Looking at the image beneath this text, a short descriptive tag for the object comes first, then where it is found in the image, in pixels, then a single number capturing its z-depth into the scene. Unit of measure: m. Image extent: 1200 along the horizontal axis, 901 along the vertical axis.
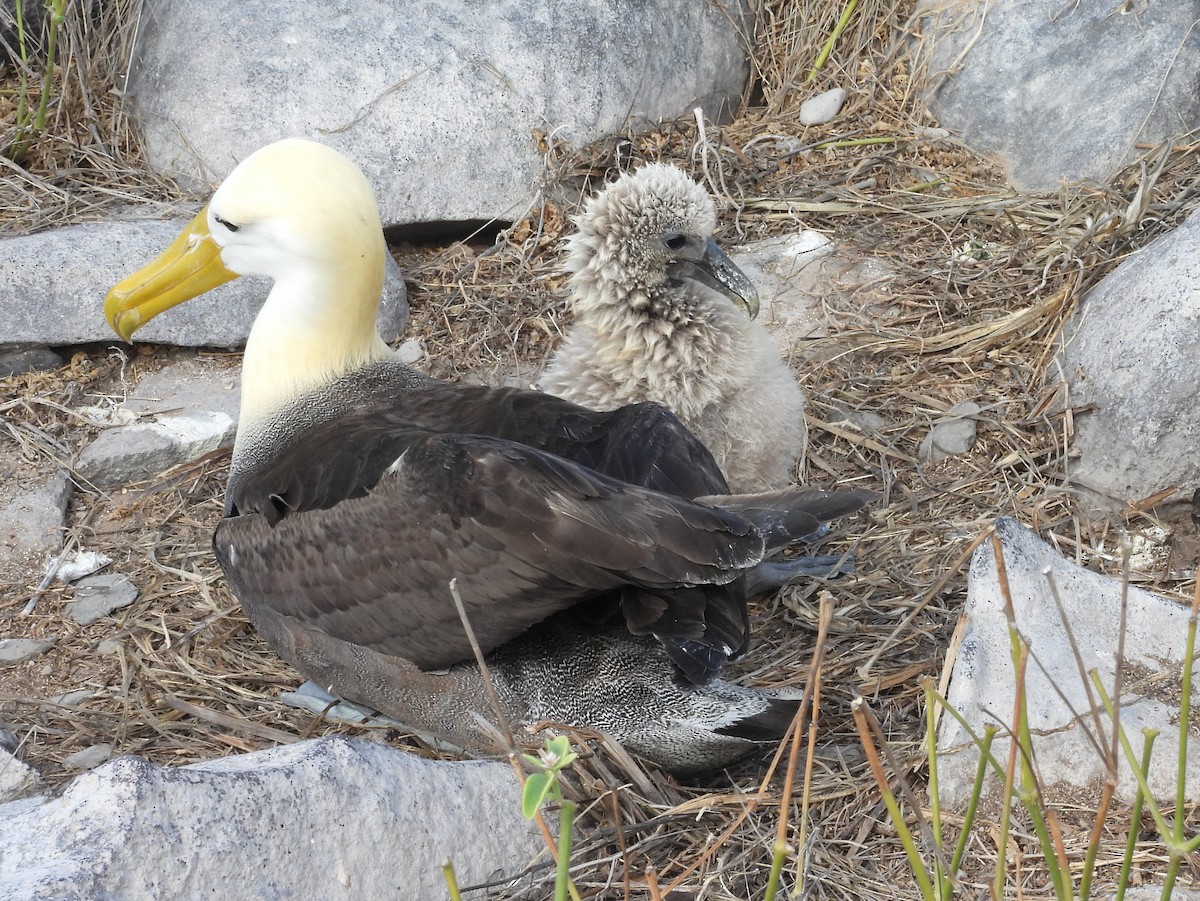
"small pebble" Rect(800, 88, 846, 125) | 5.84
